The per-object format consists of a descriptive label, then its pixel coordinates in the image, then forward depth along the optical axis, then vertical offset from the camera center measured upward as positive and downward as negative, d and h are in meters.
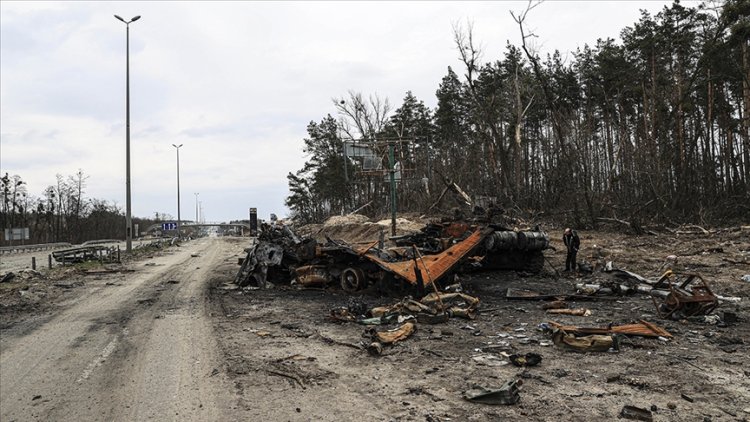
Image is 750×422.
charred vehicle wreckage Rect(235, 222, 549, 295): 9.96 -0.86
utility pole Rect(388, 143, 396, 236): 18.08 +1.56
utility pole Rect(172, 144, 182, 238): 49.71 +3.23
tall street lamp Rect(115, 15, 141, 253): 25.98 +4.95
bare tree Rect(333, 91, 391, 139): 45.13 +9.63
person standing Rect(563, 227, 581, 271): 12.84 -0.75
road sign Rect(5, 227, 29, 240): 46.97 -0.15
